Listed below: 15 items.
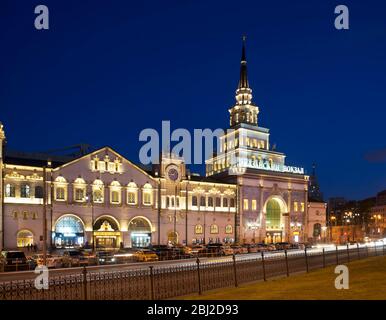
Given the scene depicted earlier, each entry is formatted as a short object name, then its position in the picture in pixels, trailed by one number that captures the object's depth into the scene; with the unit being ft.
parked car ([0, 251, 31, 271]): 126.52
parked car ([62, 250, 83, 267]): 141.59
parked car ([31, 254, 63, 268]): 137.69
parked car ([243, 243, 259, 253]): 211.55
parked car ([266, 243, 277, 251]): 226.38
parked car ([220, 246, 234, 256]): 188.29
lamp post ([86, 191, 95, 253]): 222.69
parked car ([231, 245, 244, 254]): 201.04
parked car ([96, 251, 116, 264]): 146.41
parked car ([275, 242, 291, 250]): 235.91
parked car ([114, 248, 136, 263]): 154.90
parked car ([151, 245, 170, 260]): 168.14
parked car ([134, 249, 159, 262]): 160.56
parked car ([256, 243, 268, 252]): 219.71
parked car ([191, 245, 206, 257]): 180.27
